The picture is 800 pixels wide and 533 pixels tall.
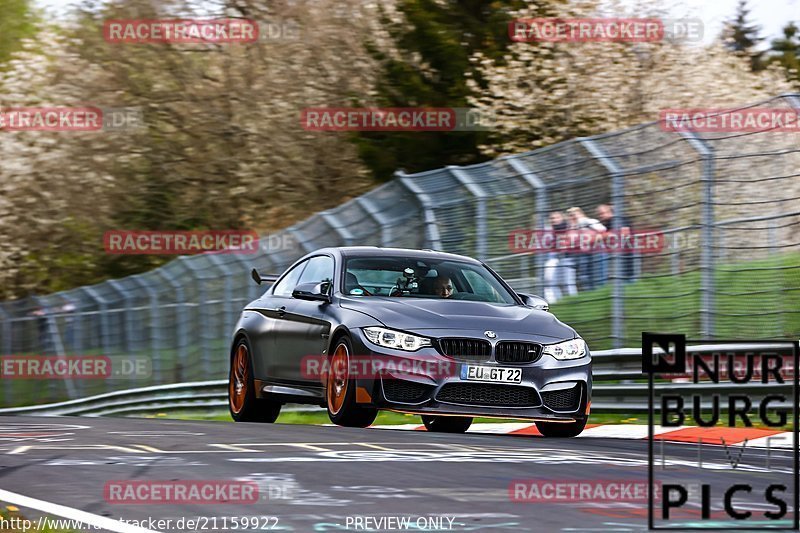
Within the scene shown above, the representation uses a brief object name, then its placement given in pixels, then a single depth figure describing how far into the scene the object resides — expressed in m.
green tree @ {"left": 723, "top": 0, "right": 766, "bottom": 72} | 83.12
